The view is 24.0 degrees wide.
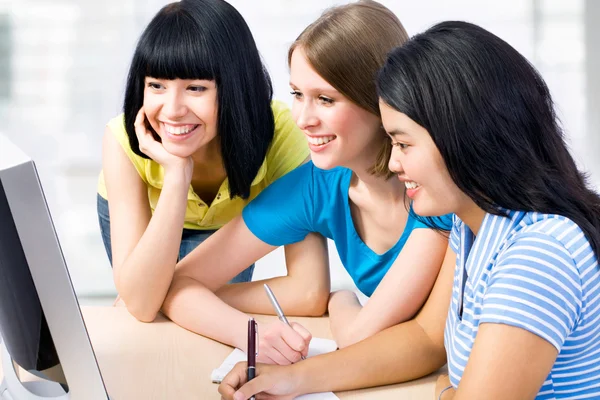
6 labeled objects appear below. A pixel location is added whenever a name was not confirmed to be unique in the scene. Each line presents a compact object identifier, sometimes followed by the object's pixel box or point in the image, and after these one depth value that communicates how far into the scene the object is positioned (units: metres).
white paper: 1.72
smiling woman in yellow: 1.97
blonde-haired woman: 1.86
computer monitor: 1.41
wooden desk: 1.73
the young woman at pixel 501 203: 1.53
